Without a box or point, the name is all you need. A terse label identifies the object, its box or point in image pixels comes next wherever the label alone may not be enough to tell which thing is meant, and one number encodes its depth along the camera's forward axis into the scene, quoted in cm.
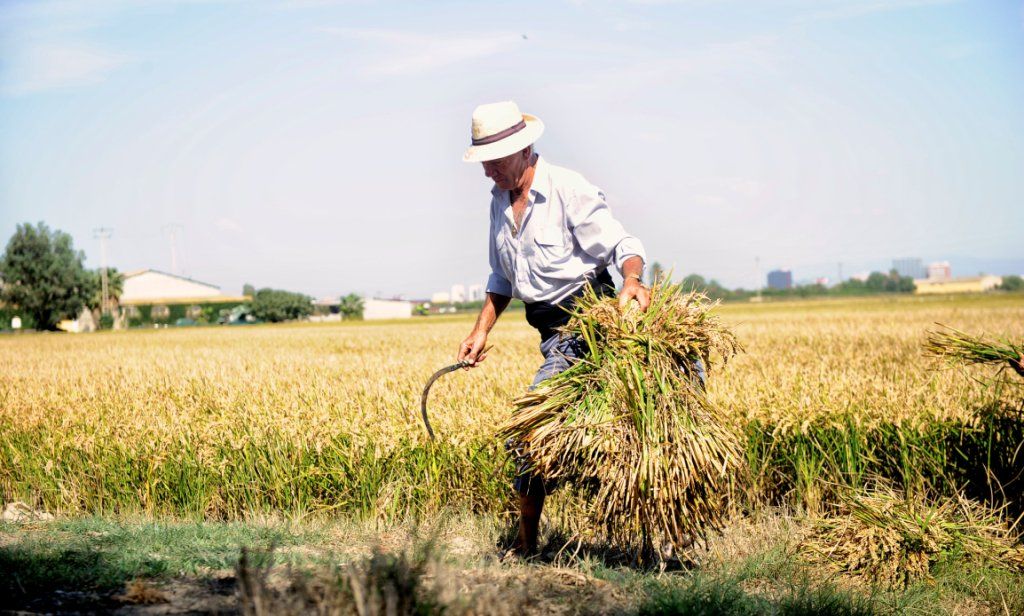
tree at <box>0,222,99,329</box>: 6519
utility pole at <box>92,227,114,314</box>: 6338
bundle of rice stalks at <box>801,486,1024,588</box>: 443
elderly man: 439
